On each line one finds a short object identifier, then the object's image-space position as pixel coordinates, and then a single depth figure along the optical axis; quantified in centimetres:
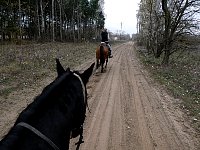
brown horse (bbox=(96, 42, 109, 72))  947
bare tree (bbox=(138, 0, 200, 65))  1160
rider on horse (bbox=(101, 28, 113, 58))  977
